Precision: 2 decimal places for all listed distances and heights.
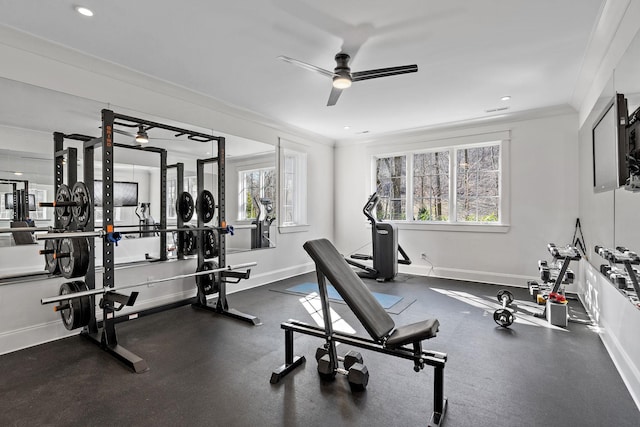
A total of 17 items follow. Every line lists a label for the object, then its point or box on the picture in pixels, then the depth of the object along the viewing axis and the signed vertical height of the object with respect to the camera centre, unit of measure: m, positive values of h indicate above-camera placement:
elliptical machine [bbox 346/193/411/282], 5.25 -0.61
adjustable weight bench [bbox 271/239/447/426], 1.79 -0.71
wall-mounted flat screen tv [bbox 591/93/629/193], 2.30 +0.57
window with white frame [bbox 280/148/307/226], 5.61 +0.48
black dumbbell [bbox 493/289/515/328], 3.19 -1.04
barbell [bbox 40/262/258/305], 2.17 -0.59
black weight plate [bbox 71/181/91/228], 2.63 +0.09
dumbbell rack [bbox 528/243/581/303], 3.35 -0.66
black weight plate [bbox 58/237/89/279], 2.62 -0.34
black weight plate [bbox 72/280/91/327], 2.69 -0.76
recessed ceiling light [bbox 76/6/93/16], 2.32 +1.49
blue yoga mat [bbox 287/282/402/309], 4.11 -1.12
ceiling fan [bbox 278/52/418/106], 2.68 +1.21
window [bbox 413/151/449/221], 5.69 +0.50
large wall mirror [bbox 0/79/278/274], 2.74 +0.55
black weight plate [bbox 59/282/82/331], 2.66 -0.80
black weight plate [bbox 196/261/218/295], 3.79 -0.77
